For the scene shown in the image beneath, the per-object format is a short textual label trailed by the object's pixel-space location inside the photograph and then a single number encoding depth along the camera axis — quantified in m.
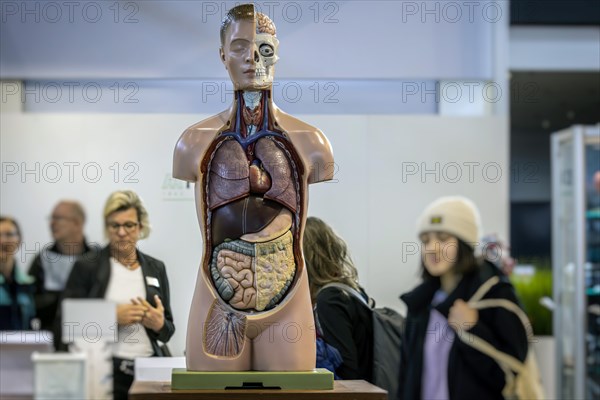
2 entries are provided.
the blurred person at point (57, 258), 3.15
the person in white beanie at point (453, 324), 2.69
